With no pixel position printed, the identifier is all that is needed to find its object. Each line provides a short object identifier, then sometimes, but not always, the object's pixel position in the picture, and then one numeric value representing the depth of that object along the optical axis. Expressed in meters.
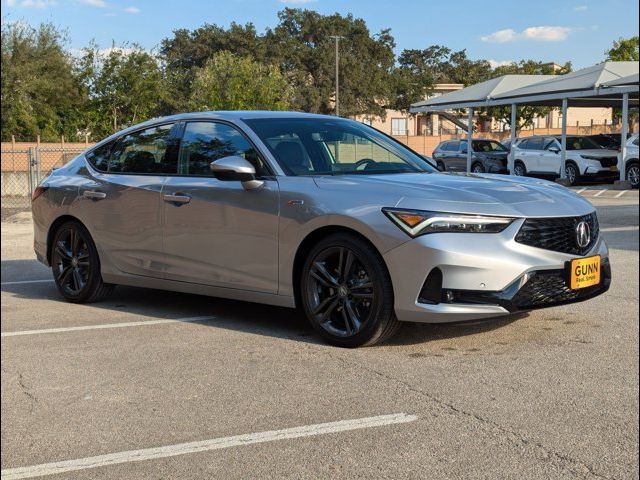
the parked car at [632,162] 20.48
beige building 33.47
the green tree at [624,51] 29.63
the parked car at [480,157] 26.95
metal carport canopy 21.52
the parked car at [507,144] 27.34
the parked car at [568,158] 22.11
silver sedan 4.27
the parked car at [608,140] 22.92
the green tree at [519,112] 25.27
